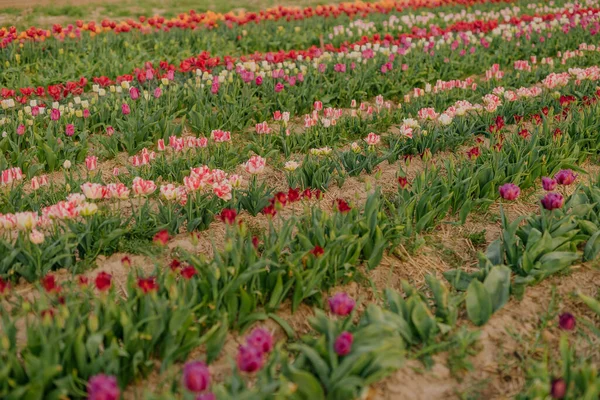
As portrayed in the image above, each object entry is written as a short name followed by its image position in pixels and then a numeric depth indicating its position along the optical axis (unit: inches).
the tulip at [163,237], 108.7
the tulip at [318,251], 115.6
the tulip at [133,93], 217.3
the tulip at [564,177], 128.8
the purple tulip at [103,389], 75.9
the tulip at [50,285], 98.3
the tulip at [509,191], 127.5
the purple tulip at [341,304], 94.9
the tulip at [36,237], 118.5
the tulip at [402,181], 140.9
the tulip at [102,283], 95.8
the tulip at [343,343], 89.7
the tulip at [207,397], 76.9
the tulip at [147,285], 98.3
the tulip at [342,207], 121.2
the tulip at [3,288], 101.8
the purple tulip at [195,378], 76.9
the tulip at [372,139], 177.9
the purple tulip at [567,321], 95.3
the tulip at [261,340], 85.2
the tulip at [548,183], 126.6
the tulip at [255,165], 141.6
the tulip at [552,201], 119.8
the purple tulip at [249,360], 80.7
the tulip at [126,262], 106.8
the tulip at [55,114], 204.7
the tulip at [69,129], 194.1
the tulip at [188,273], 101.9
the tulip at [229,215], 114.3
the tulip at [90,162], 160.2
